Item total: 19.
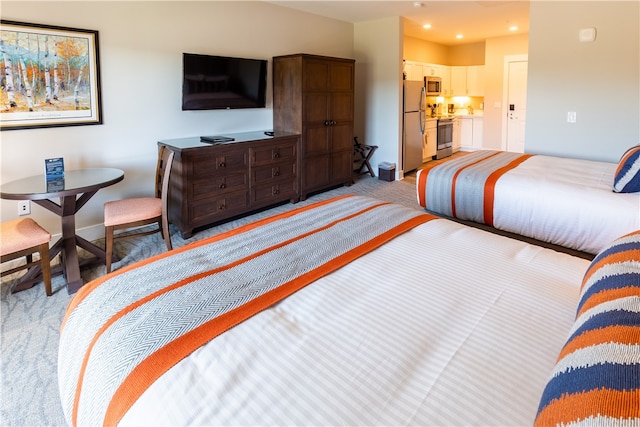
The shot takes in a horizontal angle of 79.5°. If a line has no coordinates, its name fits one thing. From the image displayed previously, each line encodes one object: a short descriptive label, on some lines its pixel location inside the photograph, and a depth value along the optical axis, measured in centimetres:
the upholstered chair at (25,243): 254
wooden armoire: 492
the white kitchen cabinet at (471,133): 880
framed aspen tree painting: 312
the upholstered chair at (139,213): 309
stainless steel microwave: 771
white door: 777
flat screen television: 413
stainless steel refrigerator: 651
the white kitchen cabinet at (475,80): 866
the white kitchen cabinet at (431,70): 788
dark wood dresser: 386
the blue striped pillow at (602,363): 64
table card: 300
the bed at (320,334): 86
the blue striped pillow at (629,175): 265
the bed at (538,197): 267
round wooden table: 274
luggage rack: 644
